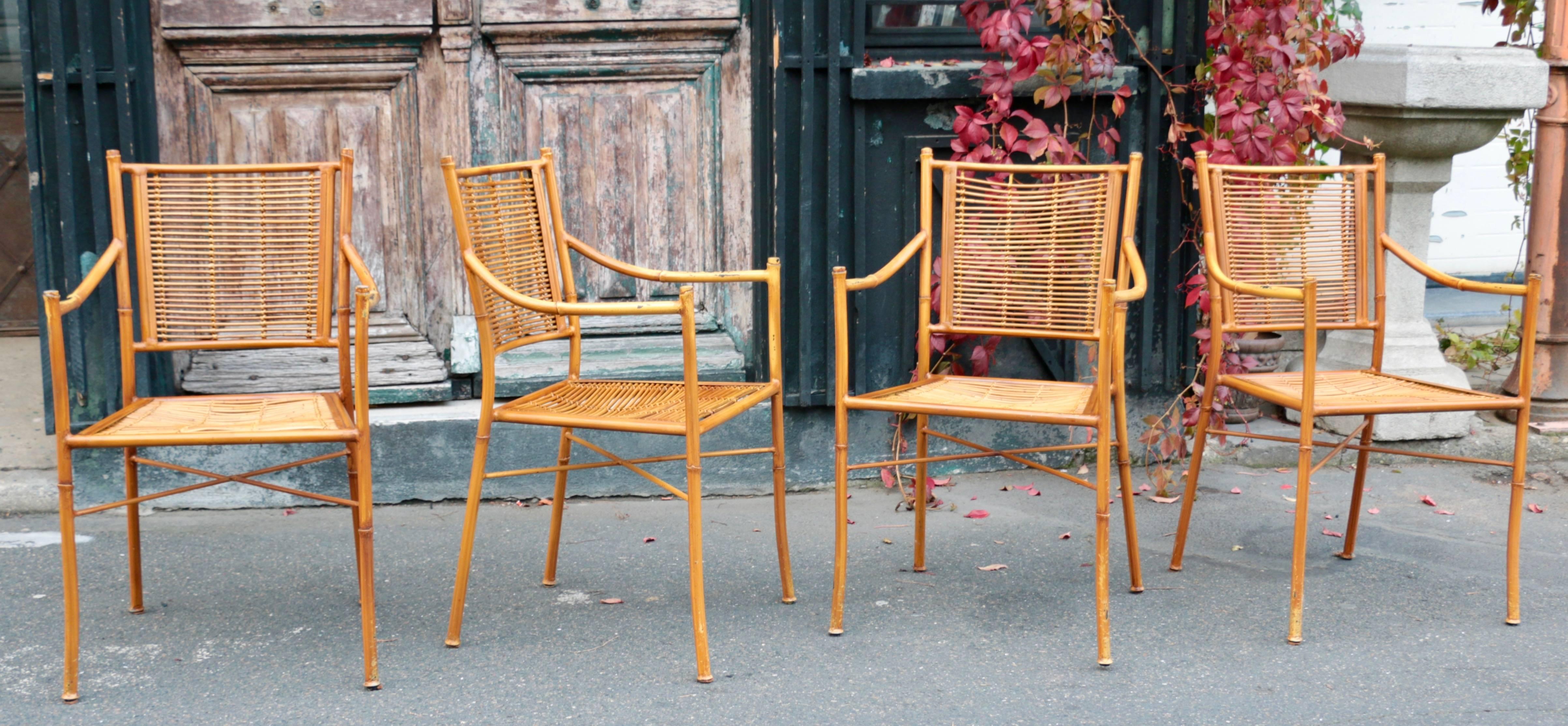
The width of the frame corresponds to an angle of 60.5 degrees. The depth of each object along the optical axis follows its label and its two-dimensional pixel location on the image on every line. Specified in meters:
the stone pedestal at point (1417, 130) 4.09
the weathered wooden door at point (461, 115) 3.79
